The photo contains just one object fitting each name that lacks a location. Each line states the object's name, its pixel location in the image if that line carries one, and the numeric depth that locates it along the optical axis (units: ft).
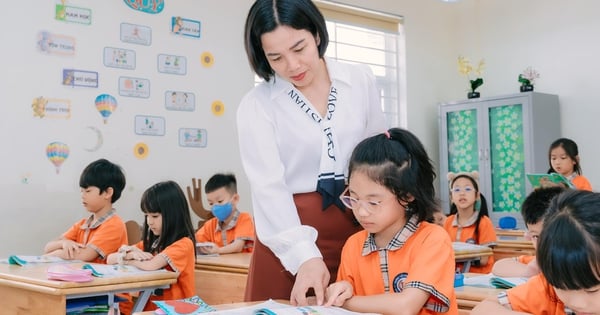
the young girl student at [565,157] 15.81
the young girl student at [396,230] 4.42
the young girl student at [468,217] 13.35
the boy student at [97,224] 11.23
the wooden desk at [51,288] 7.72
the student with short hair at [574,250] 3.85
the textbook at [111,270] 8.29
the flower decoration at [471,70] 20.75
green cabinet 18.86
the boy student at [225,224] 12.69
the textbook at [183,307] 3.81
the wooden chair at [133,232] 14.26
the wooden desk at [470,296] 6.39
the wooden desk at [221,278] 9.99
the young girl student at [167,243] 9.59
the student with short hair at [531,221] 7.39
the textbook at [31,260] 9.74
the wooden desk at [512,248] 12.71
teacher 4.53
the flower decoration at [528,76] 19.31
